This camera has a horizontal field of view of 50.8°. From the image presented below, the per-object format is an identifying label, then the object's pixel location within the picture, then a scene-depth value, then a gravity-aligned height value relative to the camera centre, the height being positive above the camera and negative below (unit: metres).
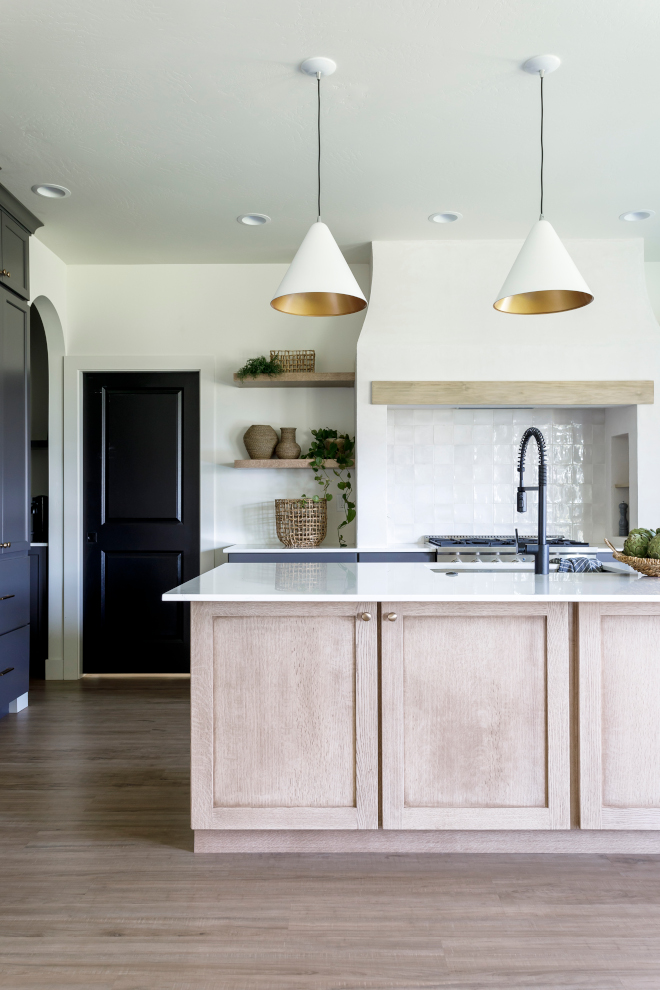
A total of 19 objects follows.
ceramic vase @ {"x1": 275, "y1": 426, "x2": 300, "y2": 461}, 4.57 +0.30
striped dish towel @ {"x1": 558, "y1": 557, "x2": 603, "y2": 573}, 2.79 -0.29
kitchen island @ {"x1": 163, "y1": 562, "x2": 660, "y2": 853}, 2.20 -0.71
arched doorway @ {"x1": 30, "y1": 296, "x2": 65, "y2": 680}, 4.70 -0.06
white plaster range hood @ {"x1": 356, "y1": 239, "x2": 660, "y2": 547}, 4.25 +0.92
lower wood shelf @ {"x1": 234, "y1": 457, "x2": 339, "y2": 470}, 4.49 +0.19
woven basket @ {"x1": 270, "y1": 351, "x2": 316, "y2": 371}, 4.55 +0.87
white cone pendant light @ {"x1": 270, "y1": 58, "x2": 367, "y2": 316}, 2.30 +0.74
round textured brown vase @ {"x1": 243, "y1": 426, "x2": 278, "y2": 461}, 4.55 +0.33
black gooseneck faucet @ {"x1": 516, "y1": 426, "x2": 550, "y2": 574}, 2.49 -0.05
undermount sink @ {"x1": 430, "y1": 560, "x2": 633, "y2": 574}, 2.75 -0.31
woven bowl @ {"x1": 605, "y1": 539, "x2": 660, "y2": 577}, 2.40 -0.26
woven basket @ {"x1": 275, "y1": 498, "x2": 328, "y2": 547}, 4.39 -0.19
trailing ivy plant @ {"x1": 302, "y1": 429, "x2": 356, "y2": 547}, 4.57 +0.25
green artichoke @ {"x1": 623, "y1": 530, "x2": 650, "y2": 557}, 2.47 -0.19
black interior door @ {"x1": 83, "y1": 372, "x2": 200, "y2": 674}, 4.73 -0.10
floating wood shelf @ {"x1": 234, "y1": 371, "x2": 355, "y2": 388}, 4.46 +0.73
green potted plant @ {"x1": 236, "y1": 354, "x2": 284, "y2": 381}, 4.46 +0.80
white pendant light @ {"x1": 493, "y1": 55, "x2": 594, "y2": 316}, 2.32 +0.76
